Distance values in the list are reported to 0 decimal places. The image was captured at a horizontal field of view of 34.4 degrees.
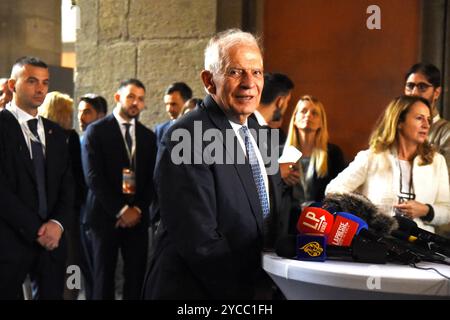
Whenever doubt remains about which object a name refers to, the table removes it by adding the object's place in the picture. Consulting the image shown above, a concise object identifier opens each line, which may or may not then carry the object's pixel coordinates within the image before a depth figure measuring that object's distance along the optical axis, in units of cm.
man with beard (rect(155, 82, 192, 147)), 559
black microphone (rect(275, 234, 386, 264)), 237
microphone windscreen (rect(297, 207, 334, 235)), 245
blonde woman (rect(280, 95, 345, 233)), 448
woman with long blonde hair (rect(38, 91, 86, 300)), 521
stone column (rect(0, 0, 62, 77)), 656
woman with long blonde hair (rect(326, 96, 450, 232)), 364
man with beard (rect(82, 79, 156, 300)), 503
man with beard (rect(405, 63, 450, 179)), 444
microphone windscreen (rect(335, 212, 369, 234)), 246
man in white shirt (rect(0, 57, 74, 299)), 388
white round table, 213
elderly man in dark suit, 239
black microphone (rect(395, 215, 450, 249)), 258
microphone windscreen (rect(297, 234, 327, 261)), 236
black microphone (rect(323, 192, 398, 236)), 257
